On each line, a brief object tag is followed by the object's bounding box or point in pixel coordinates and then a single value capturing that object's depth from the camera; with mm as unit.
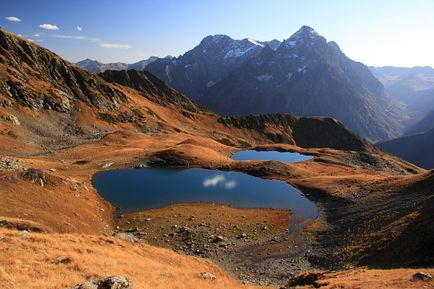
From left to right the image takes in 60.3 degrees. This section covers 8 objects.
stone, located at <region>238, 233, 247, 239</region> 55719
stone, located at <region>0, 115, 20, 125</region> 113688
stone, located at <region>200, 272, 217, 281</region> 36969
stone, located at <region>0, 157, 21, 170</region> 66875
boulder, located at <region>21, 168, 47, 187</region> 57031
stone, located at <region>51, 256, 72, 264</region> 28278
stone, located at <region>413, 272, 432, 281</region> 28652
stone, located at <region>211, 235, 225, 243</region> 53656
